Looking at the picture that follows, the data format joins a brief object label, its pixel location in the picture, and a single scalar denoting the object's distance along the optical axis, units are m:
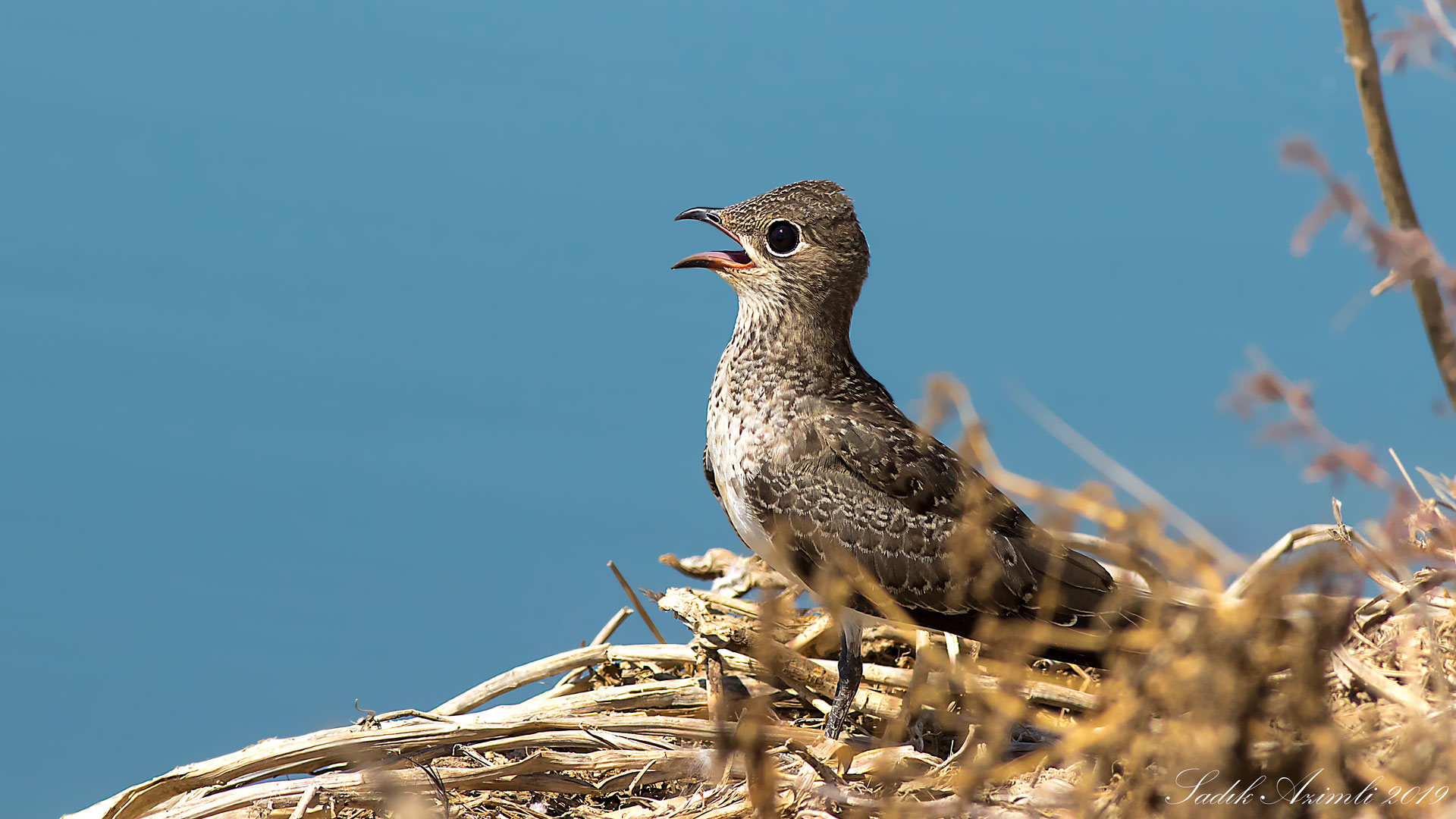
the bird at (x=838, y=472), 9.27
